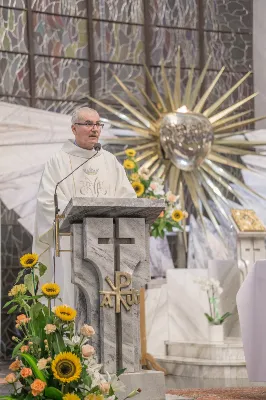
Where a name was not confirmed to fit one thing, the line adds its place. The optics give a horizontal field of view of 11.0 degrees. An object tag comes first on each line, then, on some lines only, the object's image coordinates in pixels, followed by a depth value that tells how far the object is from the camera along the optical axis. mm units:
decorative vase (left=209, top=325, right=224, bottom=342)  11727
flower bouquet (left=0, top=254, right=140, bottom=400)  5159
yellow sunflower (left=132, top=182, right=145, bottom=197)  10875
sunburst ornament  13637
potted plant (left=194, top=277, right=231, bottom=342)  11769
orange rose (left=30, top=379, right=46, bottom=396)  5074
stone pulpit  6309
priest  7794
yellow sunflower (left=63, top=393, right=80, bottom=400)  5081
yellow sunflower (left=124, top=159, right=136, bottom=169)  11187
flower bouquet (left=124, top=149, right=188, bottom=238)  11294
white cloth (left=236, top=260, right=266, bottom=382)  7631
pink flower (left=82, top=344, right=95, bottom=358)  5266
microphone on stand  6519
